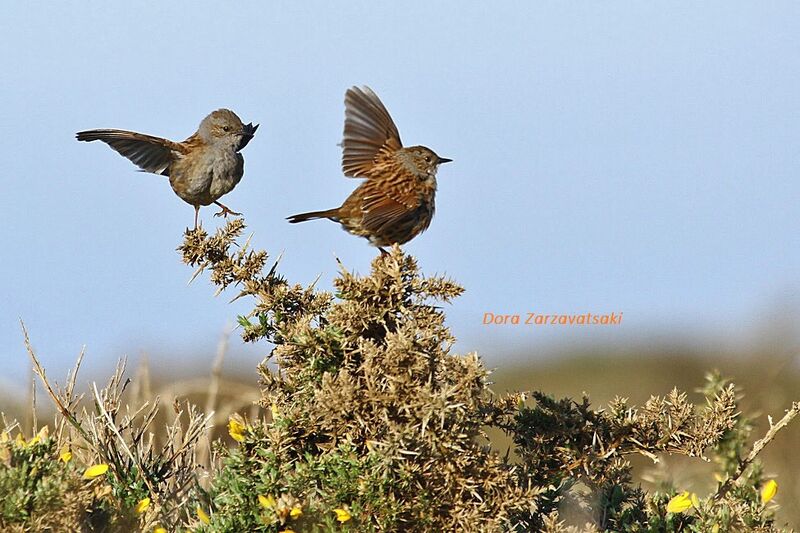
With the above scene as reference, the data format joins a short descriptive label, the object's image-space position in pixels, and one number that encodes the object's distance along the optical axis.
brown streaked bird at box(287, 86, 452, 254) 11.73
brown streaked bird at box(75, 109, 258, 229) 12.90
